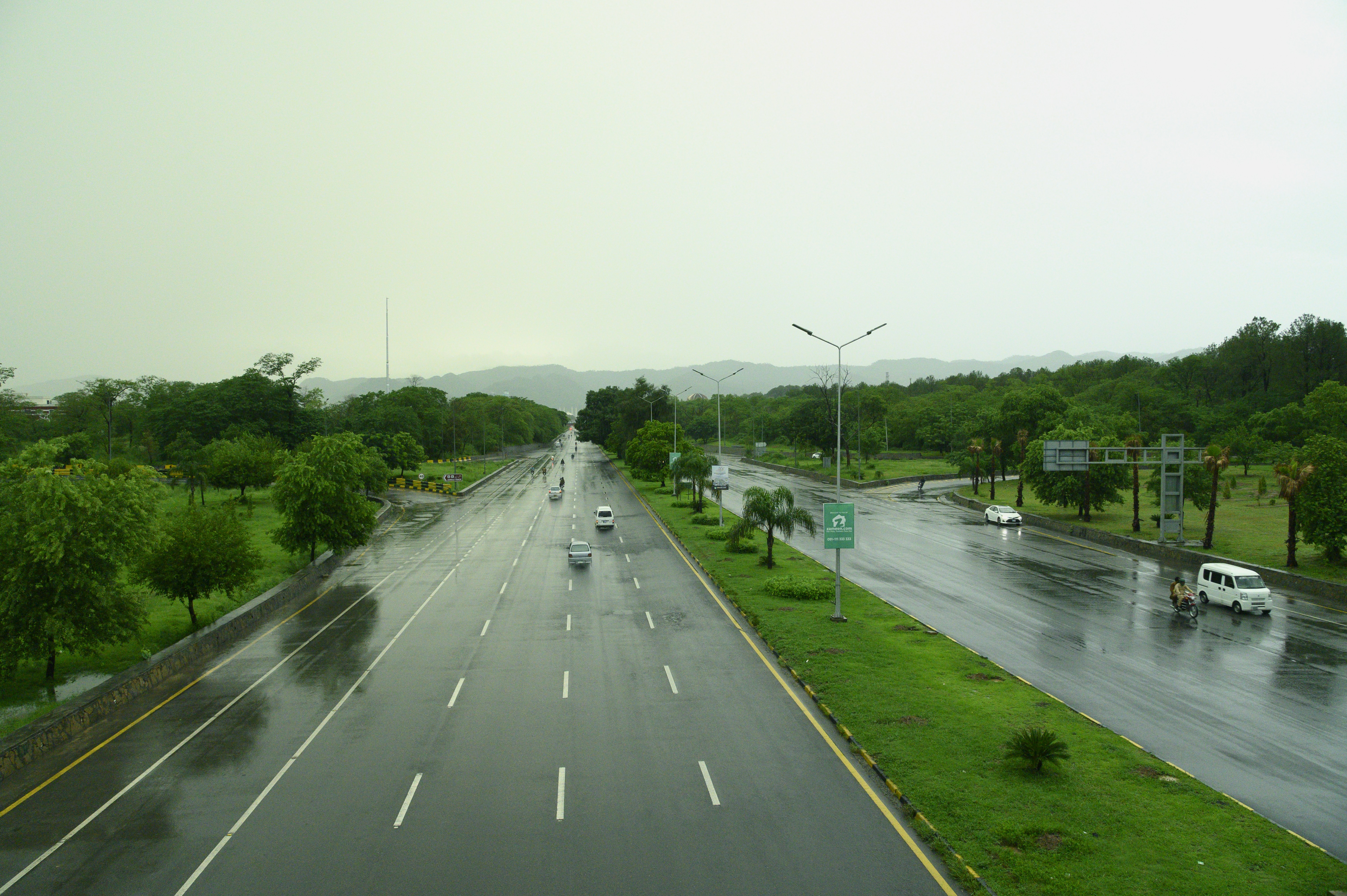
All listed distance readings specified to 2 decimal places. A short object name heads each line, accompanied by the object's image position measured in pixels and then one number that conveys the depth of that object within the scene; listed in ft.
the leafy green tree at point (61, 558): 67.36
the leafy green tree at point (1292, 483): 111.55
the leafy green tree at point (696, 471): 195.00
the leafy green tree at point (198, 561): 89.04
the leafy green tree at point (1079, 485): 172.65
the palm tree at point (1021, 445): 197.67
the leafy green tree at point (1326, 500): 109.40
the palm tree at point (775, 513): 120.06
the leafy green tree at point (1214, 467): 131.03
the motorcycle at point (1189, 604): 89.20
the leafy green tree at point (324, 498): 123.54
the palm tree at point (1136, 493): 153.07
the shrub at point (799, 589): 99.19
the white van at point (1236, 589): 92.17
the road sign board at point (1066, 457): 148.87
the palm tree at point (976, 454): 224.12
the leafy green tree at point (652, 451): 262.47
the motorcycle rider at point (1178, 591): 89.71
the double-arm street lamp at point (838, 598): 86.43
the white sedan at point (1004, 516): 174.09
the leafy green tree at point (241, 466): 206.18
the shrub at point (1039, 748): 47.62
